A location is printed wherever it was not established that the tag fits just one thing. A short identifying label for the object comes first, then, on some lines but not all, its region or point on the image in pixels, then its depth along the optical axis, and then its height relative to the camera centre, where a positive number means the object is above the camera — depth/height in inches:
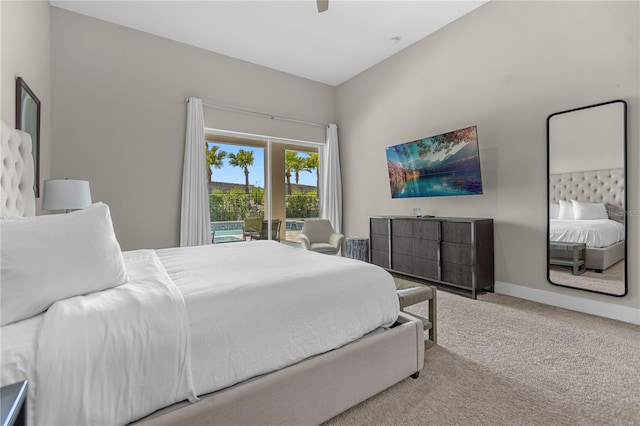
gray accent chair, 172.5 -15.3
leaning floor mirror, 104.4 +4.6
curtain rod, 176.1 +63.4
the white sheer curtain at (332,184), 223.5 +20.6
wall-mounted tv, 138.6 +23.5
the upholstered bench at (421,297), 80.0 -23.4
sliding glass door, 185.9 +17.4
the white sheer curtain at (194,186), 165.2 +15.0
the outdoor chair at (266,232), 198.1 -13.1
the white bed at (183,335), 37.2 -18.4
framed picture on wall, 93.4 +33.5
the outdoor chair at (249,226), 195.3 -9.0
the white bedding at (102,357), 34.6 -18.1
